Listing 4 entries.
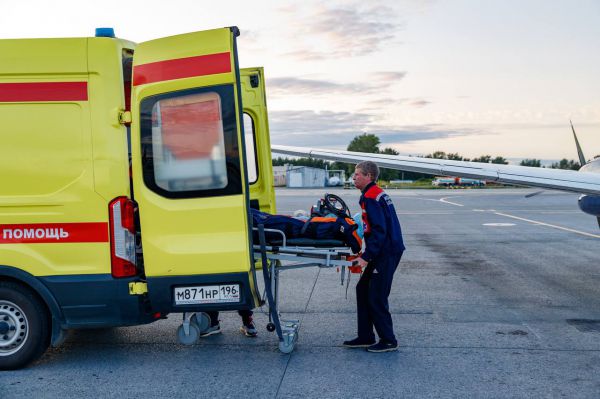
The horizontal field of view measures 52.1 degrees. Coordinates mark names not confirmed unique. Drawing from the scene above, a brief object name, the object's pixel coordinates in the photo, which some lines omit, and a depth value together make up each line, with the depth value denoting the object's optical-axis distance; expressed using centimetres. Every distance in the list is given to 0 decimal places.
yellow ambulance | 527
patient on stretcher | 576
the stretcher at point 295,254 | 571
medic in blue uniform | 584
